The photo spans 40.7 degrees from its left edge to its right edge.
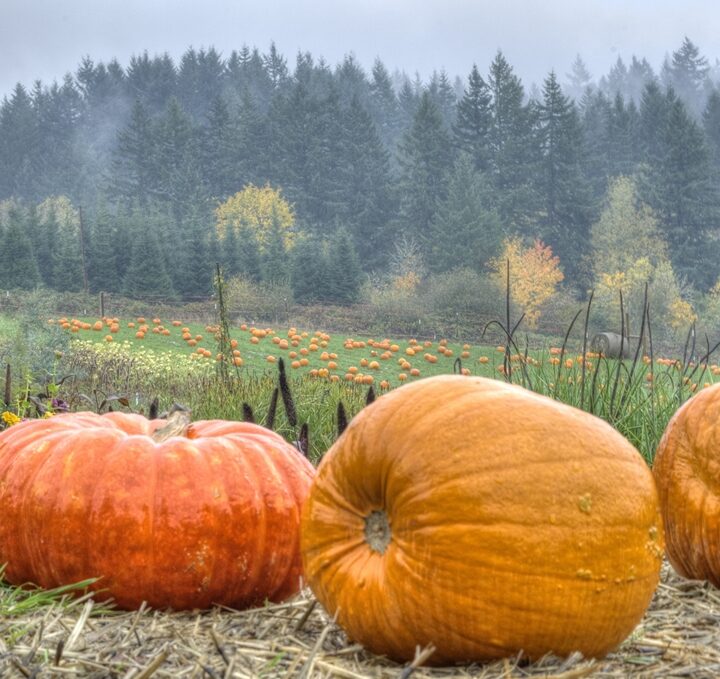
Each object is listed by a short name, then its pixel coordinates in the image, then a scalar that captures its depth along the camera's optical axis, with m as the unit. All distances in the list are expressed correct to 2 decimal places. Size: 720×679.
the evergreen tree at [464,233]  46.47
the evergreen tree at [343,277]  39.00
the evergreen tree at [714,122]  58.48
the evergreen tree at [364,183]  54.91
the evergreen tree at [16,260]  37.81
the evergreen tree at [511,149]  51.53
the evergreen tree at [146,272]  37.69
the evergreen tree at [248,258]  40.69
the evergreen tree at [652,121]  54.34
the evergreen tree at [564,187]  50.72
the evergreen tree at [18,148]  72.19
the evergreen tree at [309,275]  39.34
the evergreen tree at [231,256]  40.75
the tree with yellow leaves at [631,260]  37.75
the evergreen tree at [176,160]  59.69
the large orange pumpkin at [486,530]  2.24
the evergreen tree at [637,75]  112.17
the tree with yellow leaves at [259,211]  55.12
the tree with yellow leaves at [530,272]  45.38
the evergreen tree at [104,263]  39.62
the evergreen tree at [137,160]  62.06
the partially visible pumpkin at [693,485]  3.06
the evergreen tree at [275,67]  79.56
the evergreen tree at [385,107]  76.50
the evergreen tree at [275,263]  39.62
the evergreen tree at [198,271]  39.16
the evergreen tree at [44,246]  41.25
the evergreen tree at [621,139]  56.75
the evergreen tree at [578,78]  133.38
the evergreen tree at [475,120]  56.75
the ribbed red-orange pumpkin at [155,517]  2.94
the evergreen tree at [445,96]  74.25
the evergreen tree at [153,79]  79.25
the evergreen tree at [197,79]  80.06
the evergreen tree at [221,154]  62.28
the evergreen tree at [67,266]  39.91
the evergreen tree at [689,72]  98.44
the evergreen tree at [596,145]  55.56
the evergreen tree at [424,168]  52.53
